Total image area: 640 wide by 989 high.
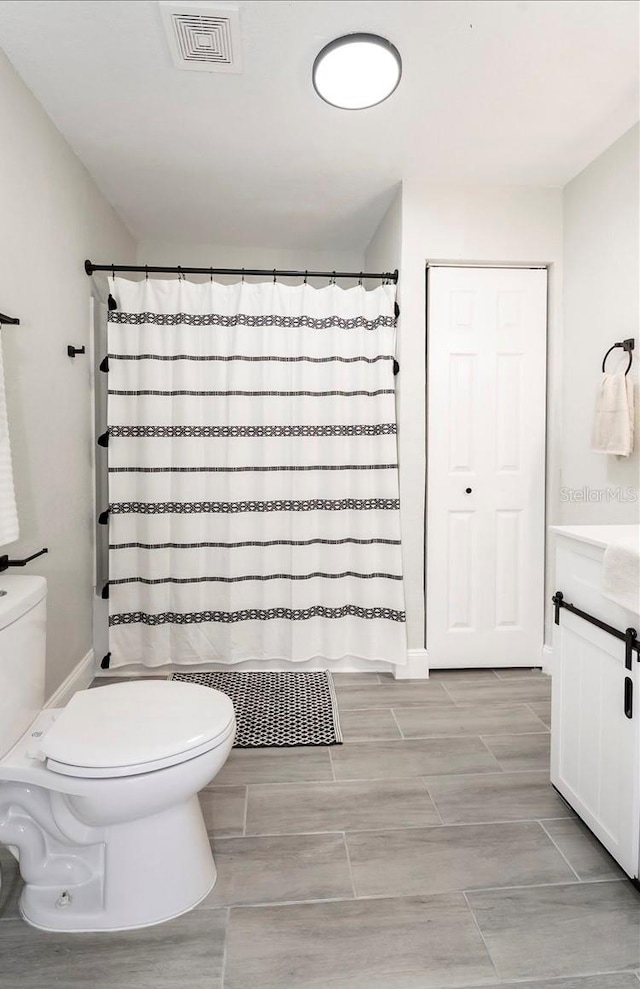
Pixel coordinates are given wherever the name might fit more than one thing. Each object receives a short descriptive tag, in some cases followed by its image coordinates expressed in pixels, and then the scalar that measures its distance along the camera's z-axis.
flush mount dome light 1.80
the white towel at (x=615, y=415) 2.25
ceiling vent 1.67
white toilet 1.32
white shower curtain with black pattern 2.75
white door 2.86
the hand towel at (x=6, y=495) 1.67
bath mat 2.30
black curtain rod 2.65
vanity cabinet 1.46
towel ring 2.30
